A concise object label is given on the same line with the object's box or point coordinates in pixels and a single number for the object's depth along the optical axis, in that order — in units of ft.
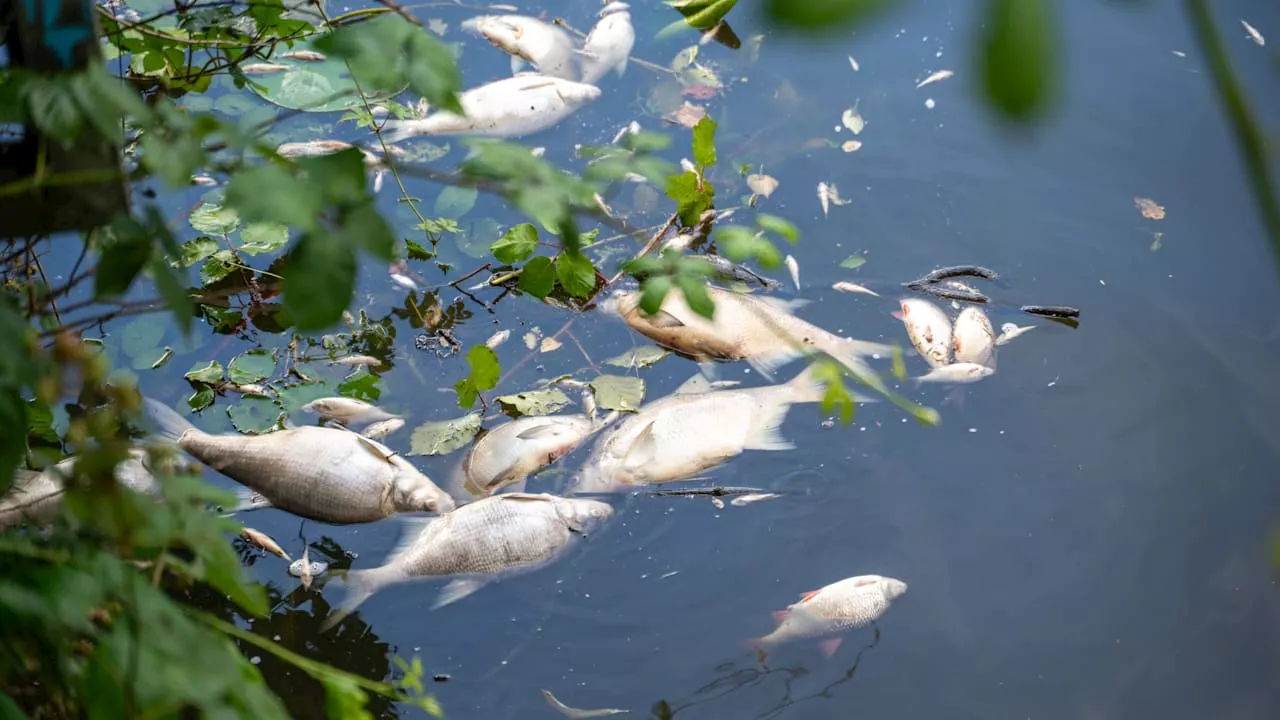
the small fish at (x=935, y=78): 11.14
